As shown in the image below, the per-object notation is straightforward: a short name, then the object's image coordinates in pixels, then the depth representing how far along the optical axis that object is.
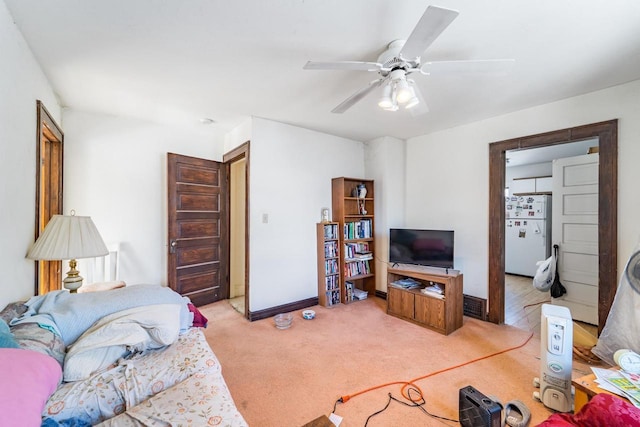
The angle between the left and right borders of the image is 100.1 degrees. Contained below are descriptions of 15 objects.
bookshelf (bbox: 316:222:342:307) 3.61
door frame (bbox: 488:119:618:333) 2.36
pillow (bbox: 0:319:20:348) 1.01
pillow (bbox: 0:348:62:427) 0.73
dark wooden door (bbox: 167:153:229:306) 3.29
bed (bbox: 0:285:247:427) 0.94
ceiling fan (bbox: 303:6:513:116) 1.35
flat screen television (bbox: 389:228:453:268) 3.11
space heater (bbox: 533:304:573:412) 1.69
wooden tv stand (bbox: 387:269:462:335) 2.79
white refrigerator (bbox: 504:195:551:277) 4.87
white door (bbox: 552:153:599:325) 3.06
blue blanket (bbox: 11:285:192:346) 1.37
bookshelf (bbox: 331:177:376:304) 3.76
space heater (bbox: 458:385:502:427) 1.43
